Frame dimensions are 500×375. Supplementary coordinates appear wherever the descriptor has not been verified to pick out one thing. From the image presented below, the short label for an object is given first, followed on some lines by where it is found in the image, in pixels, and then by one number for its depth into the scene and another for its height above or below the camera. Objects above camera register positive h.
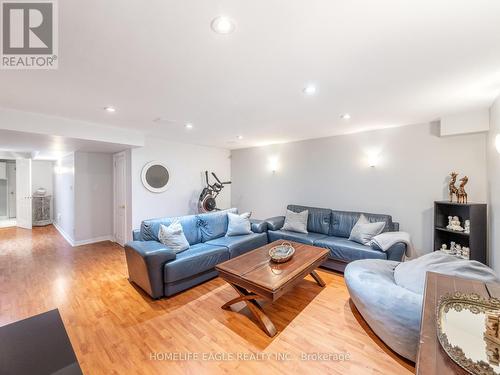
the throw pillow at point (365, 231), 3.24 -0.71
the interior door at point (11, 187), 7.19 +0.04
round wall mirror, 4.30 +0.23
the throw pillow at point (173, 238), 2.90 -0.71
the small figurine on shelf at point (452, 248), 2.83 -0.87
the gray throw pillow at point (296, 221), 4.04 -0.69
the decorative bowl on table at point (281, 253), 2.46 -0.82
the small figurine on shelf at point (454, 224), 2.80 -0.53
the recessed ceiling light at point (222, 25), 1.25 +1.01
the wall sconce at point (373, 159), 3.77 +0.50
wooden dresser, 0.74 -0.64
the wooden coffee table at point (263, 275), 1.95 -0.90
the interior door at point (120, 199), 4.52 -0.25
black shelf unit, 2.61 -0.55
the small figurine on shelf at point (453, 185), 2.97 +0.02
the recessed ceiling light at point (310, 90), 2.12 +1.02
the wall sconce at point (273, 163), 5.16 +0.59
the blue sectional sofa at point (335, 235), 2.96 -0.89
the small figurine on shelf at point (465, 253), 2.71 -0.88
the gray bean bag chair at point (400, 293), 1.56 -0.91
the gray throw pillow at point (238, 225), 3.83 -0.71
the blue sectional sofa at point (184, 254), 2.50 -0.91
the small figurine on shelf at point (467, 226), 2.67 -0.52
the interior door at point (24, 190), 6.11 -0.06
